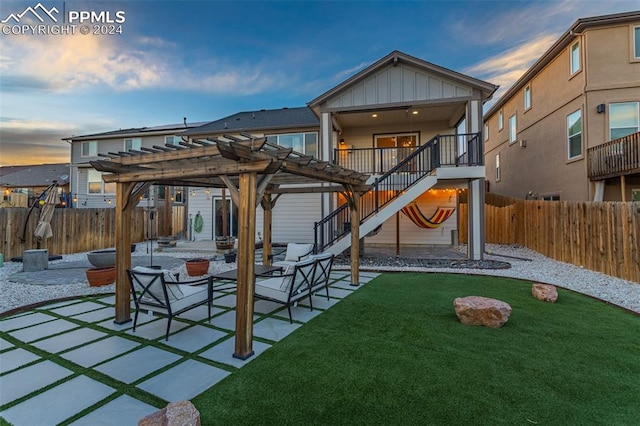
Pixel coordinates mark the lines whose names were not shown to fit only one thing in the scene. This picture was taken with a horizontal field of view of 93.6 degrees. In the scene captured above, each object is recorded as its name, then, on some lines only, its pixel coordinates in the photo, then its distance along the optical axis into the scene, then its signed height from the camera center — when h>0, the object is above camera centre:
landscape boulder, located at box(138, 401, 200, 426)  1.94 -1.32
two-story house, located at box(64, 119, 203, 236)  18.33 +4.04
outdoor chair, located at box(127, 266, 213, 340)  4.02 -1.11
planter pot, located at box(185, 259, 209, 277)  7.88 -1.32
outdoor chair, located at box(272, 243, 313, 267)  7.96 -0.96
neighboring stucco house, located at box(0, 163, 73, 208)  27.53 +3.82
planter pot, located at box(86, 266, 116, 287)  6.58 -1.30
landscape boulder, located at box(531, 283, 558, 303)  5.63 -1.48
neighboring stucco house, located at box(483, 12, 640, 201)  10.42 +4.01
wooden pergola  3.53 +0.59
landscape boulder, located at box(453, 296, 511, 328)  4.36 -1.43
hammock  11.14 -0.02
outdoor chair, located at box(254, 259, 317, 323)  4.70 -1.15
